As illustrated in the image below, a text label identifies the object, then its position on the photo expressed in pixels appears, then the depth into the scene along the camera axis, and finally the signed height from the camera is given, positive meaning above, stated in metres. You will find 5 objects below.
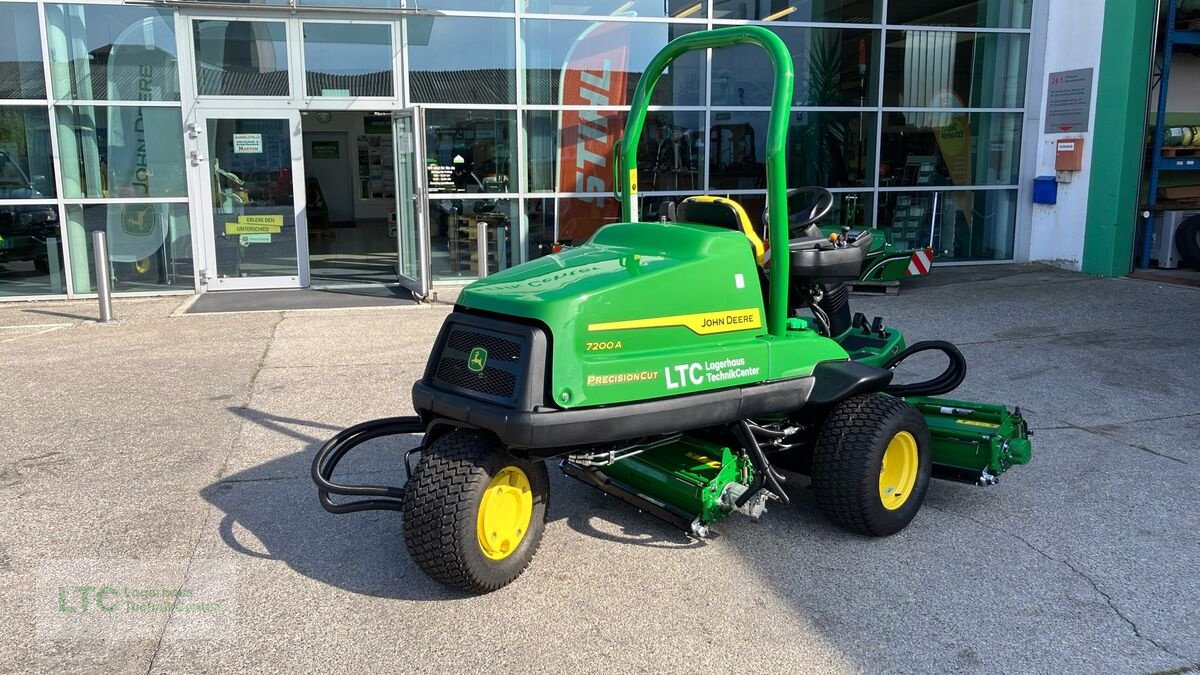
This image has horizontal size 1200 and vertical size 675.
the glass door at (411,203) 10.02 -0.36
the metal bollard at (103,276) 8.70 -1.01
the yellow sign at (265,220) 10.93 -0.58
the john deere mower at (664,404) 3.32 -0.88
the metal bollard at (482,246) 10.33 -0.84
